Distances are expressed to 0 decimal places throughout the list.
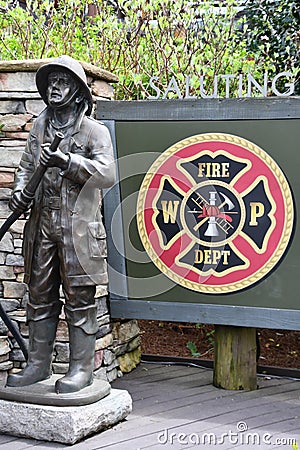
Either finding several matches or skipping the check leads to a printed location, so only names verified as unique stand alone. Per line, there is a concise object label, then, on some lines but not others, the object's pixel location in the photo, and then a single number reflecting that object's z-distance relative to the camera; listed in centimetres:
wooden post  562
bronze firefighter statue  454
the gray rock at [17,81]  540
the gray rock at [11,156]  543
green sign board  535
